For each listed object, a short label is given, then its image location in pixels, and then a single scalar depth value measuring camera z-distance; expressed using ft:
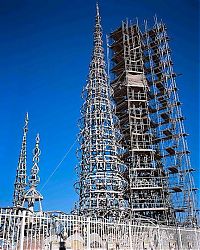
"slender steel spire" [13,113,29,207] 122.52
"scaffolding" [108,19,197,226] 123.54
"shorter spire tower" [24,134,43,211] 88.89
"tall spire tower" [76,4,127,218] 108.99
